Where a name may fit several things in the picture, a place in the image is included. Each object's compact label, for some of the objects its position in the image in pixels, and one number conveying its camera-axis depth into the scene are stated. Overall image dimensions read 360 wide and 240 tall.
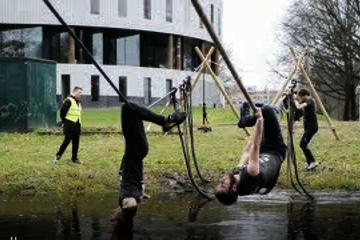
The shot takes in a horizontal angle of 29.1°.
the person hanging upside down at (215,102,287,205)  7.89
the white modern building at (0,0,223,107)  53.16
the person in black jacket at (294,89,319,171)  15.97
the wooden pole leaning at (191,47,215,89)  22.31
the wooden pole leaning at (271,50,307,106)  19.33
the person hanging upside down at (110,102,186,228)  8.66
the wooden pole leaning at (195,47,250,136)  20.98
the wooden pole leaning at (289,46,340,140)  20.30
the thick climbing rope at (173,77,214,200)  12.37
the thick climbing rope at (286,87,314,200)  12.83
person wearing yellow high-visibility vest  16.94
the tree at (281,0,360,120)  54.31
